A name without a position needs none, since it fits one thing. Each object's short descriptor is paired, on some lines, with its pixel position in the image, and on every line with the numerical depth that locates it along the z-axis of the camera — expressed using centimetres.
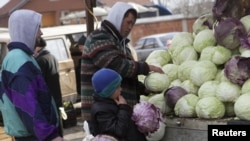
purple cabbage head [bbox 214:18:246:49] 360
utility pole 608
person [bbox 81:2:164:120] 354
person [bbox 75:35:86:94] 969
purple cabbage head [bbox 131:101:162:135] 324
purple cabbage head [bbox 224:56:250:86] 333
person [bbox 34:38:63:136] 561
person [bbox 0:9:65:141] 291
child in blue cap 313
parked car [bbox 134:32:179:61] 1859
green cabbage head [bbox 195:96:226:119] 339
